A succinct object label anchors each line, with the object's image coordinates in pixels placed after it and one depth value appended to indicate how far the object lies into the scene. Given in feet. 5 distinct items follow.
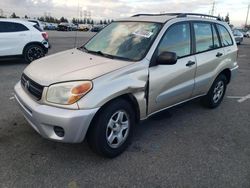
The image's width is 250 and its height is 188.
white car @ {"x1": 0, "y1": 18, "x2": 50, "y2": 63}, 22.05
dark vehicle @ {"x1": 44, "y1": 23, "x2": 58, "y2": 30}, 117.93
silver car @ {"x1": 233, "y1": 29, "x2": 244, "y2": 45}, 58.97
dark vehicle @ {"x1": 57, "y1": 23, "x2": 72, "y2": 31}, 110.48
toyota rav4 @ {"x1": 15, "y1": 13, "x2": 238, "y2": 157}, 7.08
